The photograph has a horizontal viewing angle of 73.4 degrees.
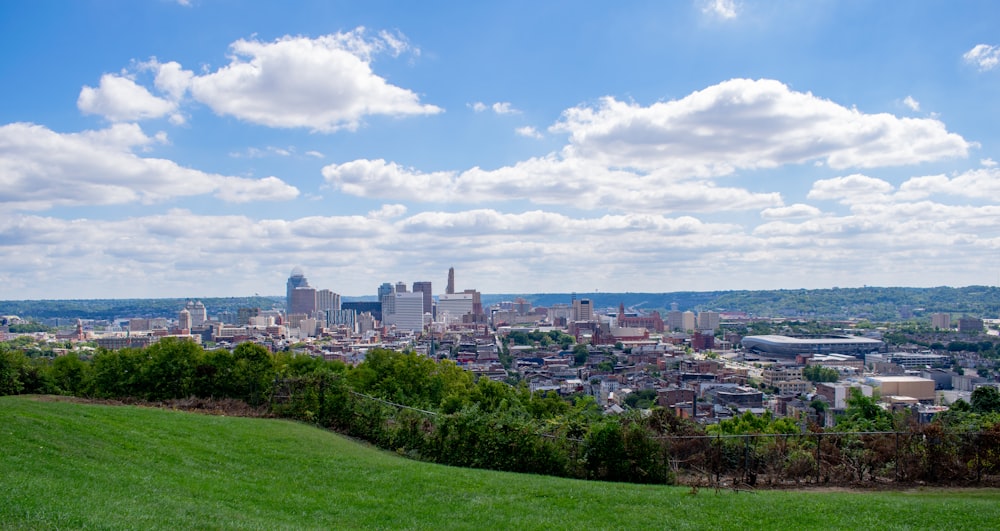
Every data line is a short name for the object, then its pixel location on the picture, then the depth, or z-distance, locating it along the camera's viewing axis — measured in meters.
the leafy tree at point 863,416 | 13.39
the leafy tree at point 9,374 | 20.27
